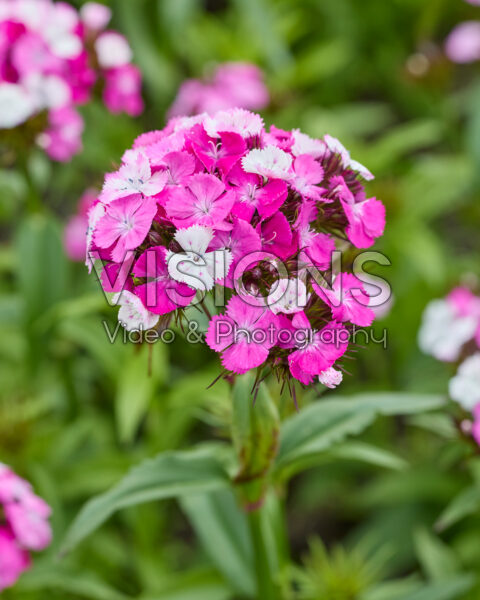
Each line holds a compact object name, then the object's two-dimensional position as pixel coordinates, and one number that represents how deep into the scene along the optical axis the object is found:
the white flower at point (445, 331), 0.67
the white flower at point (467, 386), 0.63
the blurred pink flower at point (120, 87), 0.76
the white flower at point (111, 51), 0.75
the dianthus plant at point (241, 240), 0.53
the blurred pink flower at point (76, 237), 0.86
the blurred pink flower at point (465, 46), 1.08
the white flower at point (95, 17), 0.75
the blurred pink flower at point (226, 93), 0.97
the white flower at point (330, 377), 0.53
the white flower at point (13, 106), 0.68
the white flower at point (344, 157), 0.56
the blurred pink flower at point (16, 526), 0.64
